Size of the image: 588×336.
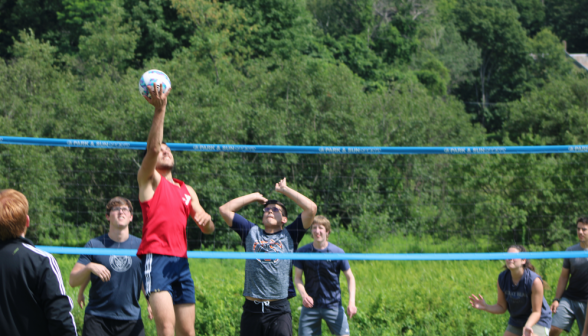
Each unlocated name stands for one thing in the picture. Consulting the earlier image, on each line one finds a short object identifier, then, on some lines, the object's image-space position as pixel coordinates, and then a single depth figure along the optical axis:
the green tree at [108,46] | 54.09
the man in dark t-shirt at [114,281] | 10.02
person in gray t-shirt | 10.07
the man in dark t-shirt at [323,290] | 11.55
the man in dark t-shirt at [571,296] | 12.02
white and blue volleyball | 7.70
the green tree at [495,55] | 125.37
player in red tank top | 7.50
